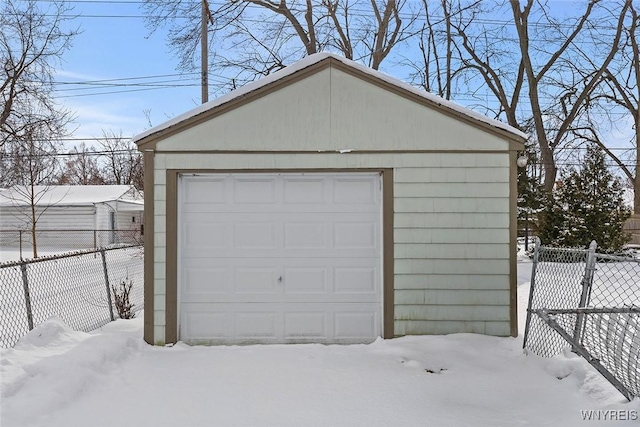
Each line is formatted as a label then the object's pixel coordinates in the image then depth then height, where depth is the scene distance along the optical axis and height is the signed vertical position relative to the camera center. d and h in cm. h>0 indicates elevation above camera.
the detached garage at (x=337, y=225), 552 -7
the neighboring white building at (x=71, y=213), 2166 +25
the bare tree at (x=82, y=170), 3466 +369
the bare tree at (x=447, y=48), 2123 +817
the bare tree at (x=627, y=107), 2244 +576
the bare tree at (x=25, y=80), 1708 +521
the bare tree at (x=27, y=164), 1731 +244
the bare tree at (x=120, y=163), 2844 +392
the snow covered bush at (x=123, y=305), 702 -135
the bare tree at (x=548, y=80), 2056 +660
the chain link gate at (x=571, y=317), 320 -115
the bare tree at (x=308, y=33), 1750 +774
